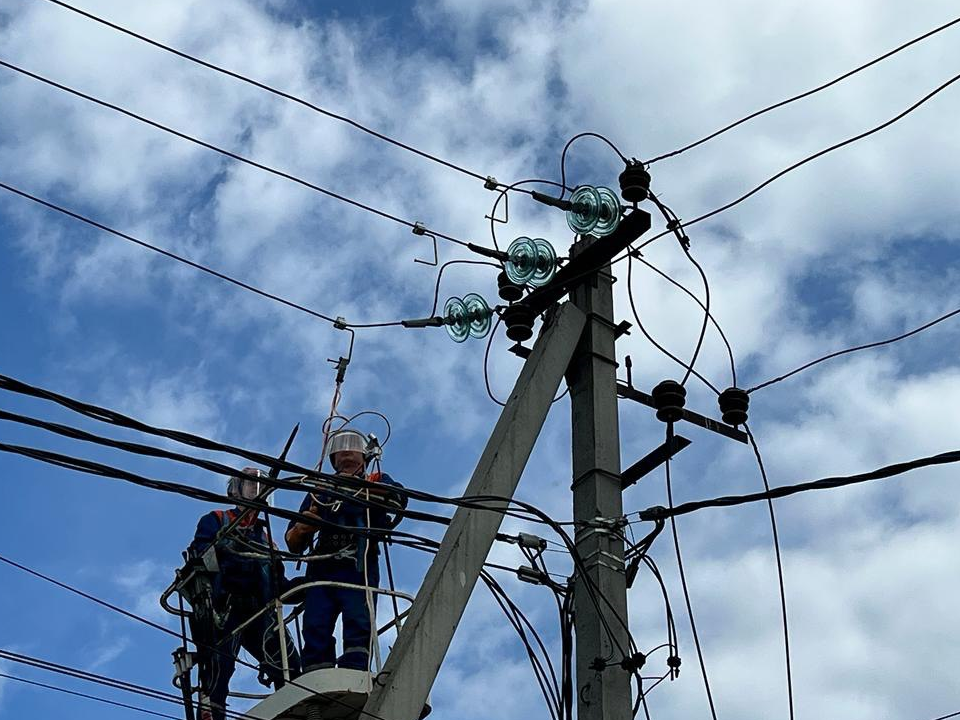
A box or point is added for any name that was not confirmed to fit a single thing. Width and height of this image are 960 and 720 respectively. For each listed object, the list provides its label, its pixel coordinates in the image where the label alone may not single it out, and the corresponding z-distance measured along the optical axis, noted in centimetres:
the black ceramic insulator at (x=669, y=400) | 935
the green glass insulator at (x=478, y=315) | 1015
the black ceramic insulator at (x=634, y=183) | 966
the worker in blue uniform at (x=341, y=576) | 1043
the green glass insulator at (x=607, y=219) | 955
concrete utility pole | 838
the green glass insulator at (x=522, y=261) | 980
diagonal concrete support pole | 790
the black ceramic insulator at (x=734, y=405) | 961
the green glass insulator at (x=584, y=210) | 958
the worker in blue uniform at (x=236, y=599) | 1110
